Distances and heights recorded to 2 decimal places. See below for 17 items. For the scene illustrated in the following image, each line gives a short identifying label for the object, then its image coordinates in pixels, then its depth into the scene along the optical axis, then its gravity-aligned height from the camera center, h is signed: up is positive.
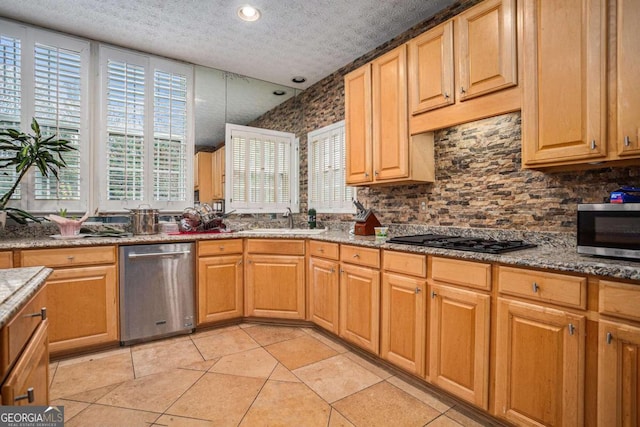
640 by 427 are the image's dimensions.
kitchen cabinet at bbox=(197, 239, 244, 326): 3.09 -0.67
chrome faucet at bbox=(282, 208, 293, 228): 4.14 -0.06
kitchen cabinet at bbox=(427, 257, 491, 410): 1.75 -0.66
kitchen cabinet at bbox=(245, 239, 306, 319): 3.17 -0.65
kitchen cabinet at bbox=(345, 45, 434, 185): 2.60 +0.69
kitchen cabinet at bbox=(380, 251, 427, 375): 2.08 -0.66
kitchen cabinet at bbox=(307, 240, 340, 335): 2.82 -0.66
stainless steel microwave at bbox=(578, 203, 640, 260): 1.43 -0.09
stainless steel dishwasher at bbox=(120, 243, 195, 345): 2.76 -0.69
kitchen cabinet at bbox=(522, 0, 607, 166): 1.61 +0.67
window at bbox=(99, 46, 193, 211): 3.21 +0.81
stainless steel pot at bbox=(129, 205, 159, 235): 3.09 -0.09
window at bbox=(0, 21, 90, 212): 2.80 +0.97
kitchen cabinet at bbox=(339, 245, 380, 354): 2.41 -0.66
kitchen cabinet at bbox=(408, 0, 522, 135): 1.96 +0.93
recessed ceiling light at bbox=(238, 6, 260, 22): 2.65 +1.62
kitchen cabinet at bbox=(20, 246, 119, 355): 2.47 -0.65
